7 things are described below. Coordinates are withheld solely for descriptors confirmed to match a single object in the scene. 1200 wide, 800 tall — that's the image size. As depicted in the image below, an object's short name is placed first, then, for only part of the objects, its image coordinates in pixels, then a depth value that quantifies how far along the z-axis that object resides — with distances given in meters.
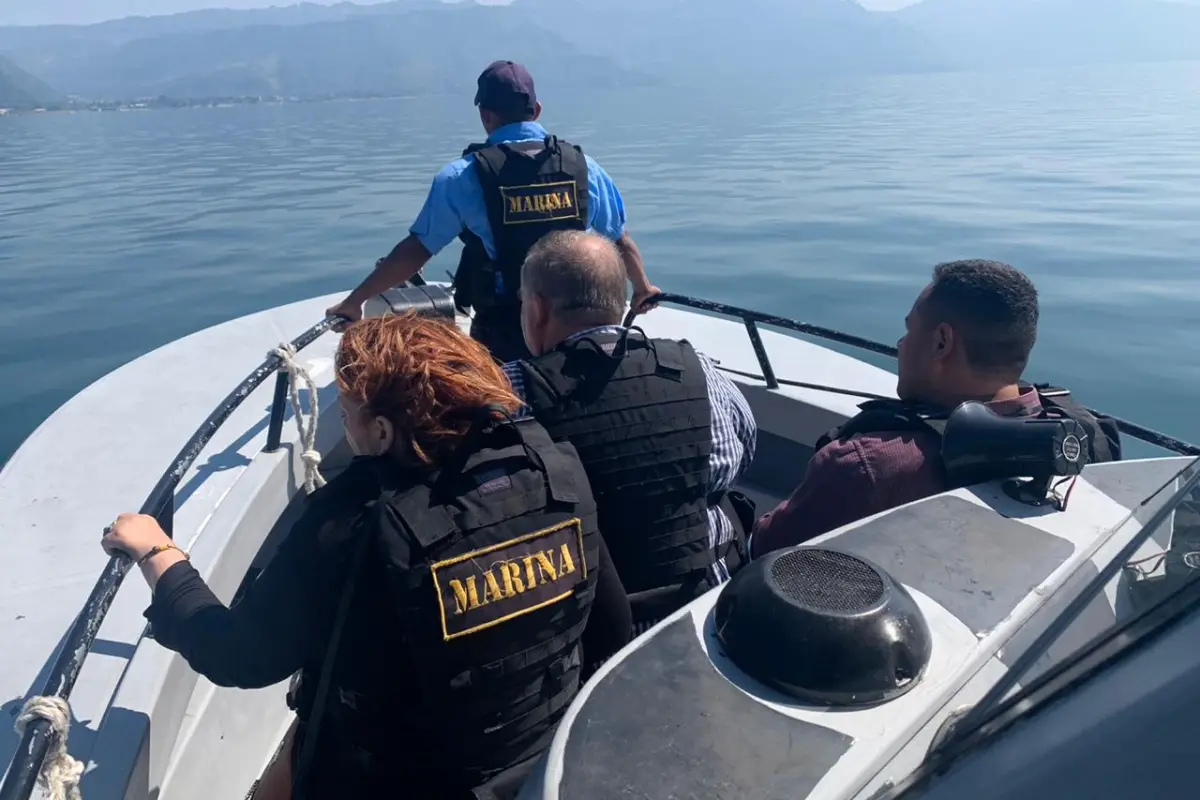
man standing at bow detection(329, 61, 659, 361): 3.66
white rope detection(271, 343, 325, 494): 2.93
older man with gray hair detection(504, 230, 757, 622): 2.22
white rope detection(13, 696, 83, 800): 1.54
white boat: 1.16
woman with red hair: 1.53
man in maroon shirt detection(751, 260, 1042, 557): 2.03
